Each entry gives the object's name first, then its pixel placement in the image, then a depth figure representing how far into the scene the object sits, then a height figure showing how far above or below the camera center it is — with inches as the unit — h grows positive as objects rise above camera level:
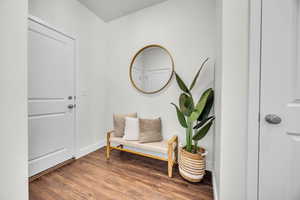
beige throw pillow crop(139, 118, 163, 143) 71.8 -19.8
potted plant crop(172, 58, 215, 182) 54.4 -16.5
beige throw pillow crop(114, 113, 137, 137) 81.1 -18.5
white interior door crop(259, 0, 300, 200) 32.4 -0.4
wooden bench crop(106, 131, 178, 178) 61.1 -26.3
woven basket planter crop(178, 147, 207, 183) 55.3 -31.2
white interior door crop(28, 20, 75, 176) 61.3 +0.2
